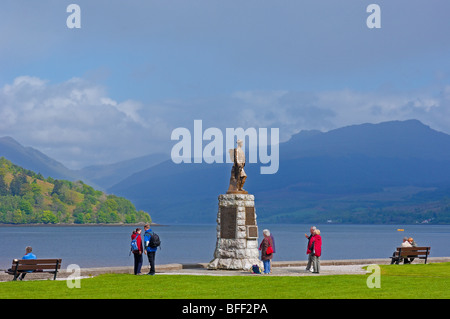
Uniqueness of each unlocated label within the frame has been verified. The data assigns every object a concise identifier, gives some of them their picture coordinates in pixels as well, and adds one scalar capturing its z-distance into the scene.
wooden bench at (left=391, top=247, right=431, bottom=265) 32.59
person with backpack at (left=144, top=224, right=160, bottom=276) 25.86
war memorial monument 29.36
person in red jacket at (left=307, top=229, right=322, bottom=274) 27.12
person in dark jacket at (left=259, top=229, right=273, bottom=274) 27.16
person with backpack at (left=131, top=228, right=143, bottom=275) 25.70
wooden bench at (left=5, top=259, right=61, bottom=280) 24.78
